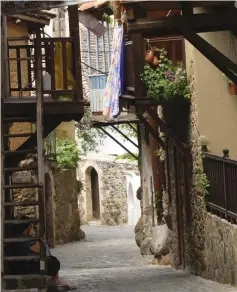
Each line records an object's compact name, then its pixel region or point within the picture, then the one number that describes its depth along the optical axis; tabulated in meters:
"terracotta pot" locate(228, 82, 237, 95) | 17.61
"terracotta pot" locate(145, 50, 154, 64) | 18.86
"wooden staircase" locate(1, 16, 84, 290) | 13.46
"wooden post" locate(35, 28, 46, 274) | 13.45
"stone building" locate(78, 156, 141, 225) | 37.97
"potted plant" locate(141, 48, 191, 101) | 18.52
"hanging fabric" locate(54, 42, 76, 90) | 15.67
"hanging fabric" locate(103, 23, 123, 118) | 19.84
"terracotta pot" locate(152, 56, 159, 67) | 18.84
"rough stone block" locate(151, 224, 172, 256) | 23.25
